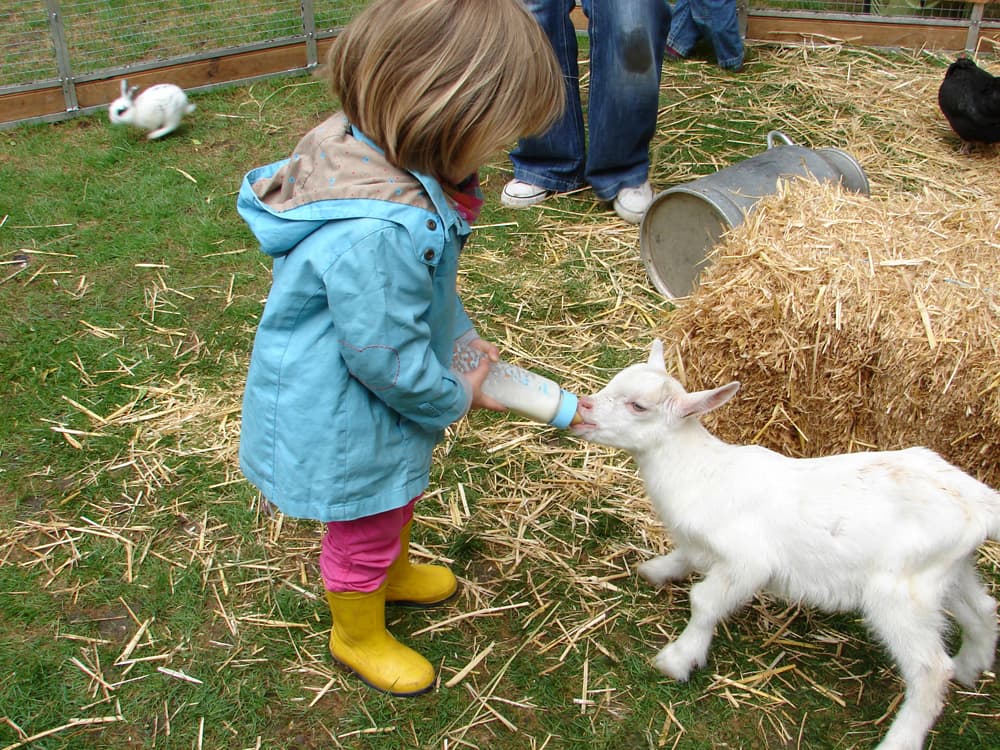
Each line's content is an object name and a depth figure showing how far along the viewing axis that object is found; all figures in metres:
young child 2.28
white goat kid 2.88
